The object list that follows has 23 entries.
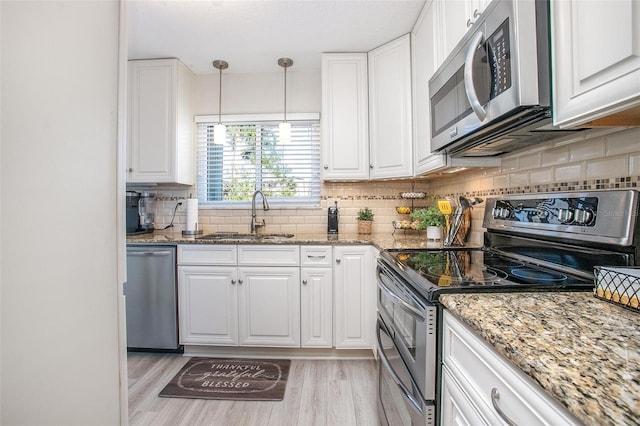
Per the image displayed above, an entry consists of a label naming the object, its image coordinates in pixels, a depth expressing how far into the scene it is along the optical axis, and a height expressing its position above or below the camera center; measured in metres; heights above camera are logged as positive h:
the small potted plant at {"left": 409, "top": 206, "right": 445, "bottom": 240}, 2.00 -0.06
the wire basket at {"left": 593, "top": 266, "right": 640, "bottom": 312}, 0.69 -0.18
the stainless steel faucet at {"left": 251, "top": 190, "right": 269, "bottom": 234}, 2.73 +0.04
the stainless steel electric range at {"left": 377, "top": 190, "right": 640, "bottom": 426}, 0.87 -0.21
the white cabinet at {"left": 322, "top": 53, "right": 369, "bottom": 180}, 2.53 +0.85
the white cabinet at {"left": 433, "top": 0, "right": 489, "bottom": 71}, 1.27 +0.94
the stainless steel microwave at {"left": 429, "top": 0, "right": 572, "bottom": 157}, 0.88 +0.45
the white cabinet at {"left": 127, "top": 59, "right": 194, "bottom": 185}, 2.58 +0.80
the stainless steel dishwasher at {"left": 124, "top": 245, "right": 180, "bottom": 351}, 2.29 -0.63
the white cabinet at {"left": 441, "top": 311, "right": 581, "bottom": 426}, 0.47 -0.35
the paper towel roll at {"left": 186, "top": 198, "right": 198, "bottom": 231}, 2.66 +0.01
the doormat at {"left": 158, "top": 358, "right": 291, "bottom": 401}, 1.85 -1.12
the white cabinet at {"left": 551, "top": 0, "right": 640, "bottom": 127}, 0.61 +0.35
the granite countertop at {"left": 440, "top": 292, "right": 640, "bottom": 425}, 0.38 -0.23
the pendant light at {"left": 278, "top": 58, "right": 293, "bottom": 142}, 2.45 +0.70
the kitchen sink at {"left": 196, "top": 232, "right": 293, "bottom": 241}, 2.69 -0.20
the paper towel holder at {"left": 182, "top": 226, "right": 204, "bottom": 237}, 2.61 -0.16
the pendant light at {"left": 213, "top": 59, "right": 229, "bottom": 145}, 2.52 +0.93
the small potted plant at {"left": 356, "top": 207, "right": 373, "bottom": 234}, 2.65 -0.06
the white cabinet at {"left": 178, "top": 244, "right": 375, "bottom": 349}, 2.25 -0.62
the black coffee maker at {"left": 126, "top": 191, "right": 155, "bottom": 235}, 2.56 +0.02
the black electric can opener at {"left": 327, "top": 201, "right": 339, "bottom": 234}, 2.70 -0.06
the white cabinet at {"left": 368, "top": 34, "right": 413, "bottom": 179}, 2.26 +0.83
